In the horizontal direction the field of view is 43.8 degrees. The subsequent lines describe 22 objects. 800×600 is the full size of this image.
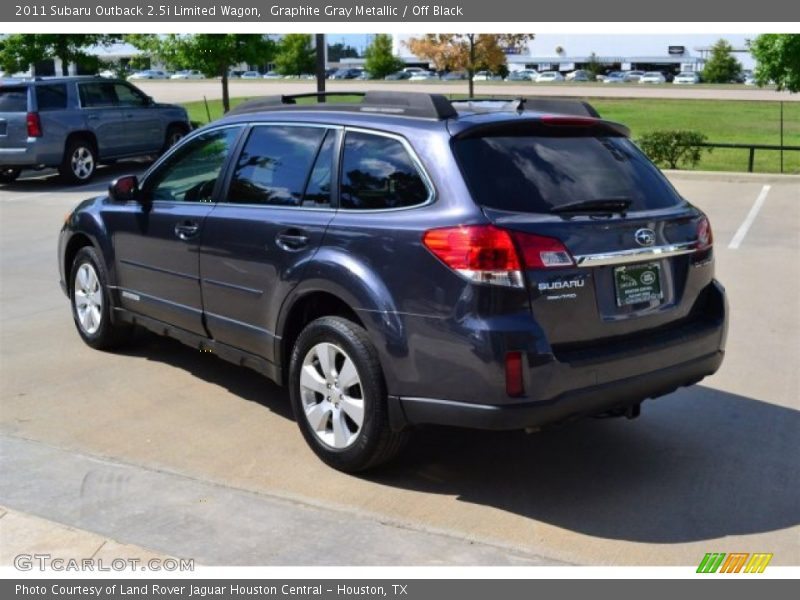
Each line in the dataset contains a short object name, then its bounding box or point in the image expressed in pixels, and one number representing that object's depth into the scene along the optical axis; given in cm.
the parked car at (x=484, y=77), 8602
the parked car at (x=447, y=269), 425
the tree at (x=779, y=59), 1855
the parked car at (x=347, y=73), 9369
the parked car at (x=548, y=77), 8469
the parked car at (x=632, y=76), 8796
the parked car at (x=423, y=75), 8728
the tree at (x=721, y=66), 8031
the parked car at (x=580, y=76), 8415
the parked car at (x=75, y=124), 1695
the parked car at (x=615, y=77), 8638
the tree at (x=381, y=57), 8062
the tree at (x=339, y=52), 13758
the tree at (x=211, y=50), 2353
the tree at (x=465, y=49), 3762
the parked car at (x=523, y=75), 8661
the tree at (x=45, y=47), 2345
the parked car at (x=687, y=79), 8488
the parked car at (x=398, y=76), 8419
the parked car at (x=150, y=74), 9325
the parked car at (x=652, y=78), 8844
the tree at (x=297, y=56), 8186
